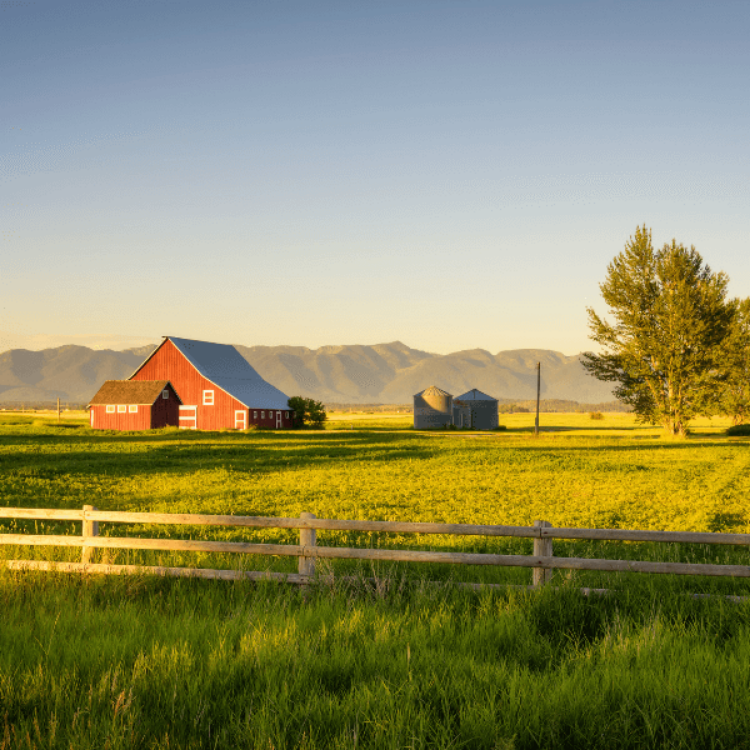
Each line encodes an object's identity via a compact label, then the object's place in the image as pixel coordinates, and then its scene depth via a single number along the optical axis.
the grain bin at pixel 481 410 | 87.88
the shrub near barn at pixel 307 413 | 68.19
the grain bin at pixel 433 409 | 85.88
